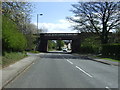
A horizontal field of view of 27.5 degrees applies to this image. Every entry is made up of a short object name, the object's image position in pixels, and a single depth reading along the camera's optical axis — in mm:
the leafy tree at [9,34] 22288
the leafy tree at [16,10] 19236
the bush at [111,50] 37062
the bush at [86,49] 66412
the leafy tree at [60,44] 155500
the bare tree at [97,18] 50000
